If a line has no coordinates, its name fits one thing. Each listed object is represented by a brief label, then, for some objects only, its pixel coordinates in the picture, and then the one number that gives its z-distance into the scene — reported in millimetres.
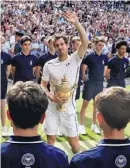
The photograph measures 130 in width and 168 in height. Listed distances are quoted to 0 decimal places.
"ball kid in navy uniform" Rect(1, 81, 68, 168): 2512
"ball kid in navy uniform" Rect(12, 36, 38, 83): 7340
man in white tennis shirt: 5211
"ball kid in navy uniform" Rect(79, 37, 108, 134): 7641
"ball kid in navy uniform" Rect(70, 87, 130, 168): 2551
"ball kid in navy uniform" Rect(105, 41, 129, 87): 7719
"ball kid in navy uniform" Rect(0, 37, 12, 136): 7180
